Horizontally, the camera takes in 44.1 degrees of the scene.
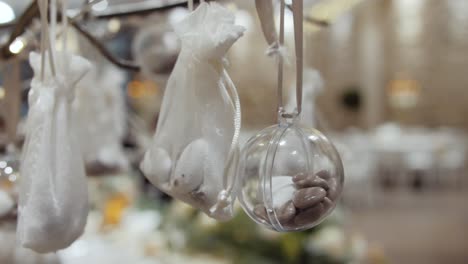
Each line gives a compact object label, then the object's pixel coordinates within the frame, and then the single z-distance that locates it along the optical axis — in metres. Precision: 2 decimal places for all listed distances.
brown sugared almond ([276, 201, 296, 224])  0.33
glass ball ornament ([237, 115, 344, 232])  0.33
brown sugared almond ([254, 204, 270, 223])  0.34
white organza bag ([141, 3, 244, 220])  0.35
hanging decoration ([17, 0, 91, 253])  0.36
